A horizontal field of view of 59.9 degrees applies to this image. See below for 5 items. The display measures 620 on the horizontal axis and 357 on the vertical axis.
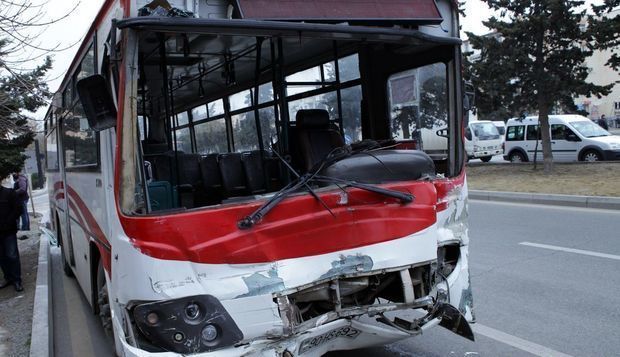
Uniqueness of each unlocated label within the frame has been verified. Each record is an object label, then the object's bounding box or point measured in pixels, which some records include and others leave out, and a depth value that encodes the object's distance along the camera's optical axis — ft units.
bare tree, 21.07
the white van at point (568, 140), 64.44
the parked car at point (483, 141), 88.84
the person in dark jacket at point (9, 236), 25.61
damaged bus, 10.01
